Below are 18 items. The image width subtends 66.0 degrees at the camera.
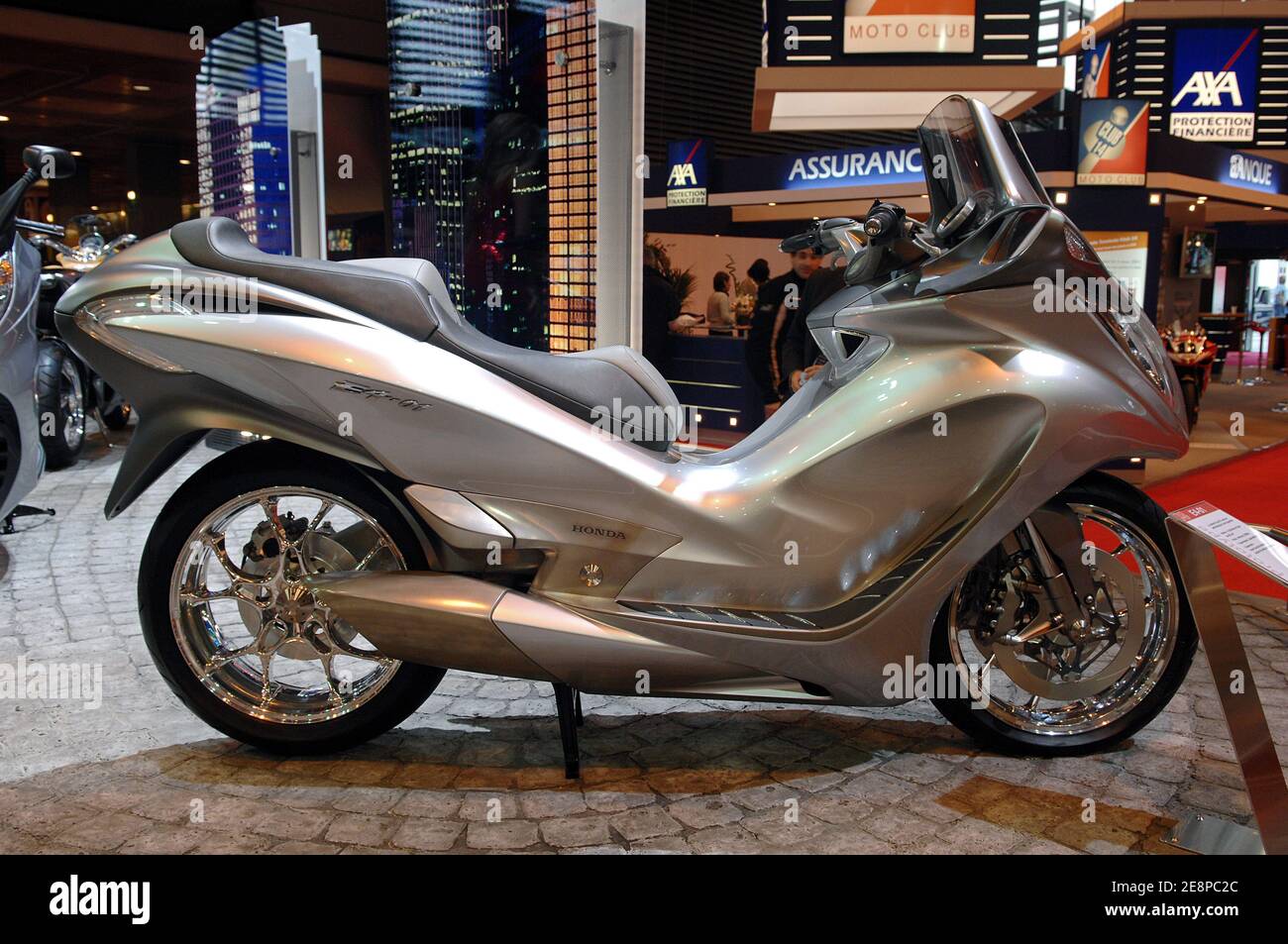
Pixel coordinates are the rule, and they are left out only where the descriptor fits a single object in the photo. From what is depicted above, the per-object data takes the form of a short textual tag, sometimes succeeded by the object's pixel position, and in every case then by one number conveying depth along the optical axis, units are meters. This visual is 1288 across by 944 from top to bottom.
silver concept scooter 2.20
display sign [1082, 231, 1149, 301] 7.52
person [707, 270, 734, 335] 8.68
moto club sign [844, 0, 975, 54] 8.15
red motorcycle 9.02
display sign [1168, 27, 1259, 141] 15.70
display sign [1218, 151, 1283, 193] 10.88
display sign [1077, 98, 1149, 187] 7.63
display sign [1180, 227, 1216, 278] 13.79
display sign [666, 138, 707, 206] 13.02
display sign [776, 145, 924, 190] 9.90
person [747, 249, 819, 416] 6.27
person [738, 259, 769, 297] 7.59
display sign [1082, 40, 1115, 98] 14.73
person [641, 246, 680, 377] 7.47
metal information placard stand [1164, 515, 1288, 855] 1.90
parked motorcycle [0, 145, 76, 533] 3.96
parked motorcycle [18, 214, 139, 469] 6.10
